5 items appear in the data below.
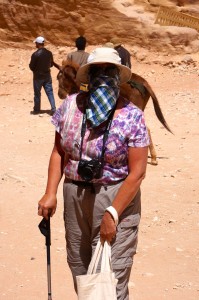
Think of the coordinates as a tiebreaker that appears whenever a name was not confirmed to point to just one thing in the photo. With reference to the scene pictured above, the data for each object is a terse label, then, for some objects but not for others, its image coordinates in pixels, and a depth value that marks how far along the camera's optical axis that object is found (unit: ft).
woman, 15.17
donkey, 23.32
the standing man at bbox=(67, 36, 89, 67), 47.51
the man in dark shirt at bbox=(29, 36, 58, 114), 54.62
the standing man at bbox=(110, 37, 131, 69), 39.02
